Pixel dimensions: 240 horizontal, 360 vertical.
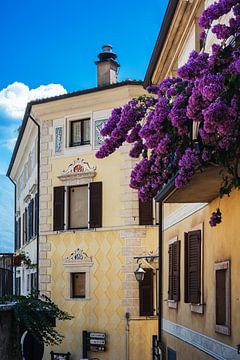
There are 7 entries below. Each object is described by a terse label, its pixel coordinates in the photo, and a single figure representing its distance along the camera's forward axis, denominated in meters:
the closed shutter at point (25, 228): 34.20
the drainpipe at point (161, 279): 18.86
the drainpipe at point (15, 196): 41.22
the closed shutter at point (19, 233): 37.64
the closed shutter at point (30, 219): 31.41
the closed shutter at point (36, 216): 29.08
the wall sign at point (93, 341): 25.78
